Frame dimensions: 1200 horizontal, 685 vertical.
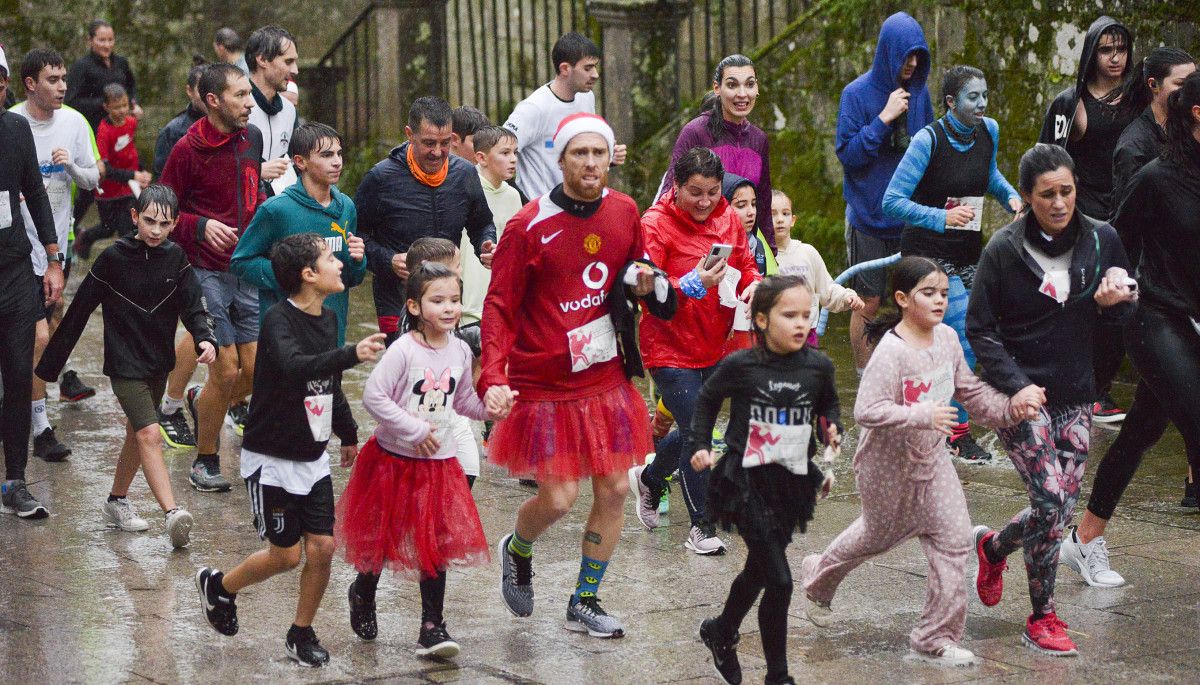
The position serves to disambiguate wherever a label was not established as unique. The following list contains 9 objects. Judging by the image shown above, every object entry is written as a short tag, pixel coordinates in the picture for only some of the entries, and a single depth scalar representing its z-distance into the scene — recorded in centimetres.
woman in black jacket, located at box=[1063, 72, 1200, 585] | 1276
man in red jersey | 1190
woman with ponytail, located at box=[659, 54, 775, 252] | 1659
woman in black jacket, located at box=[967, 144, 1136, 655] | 1159
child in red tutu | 1137
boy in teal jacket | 1496
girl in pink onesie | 1114
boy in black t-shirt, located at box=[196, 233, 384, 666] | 1127
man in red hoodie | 1647
